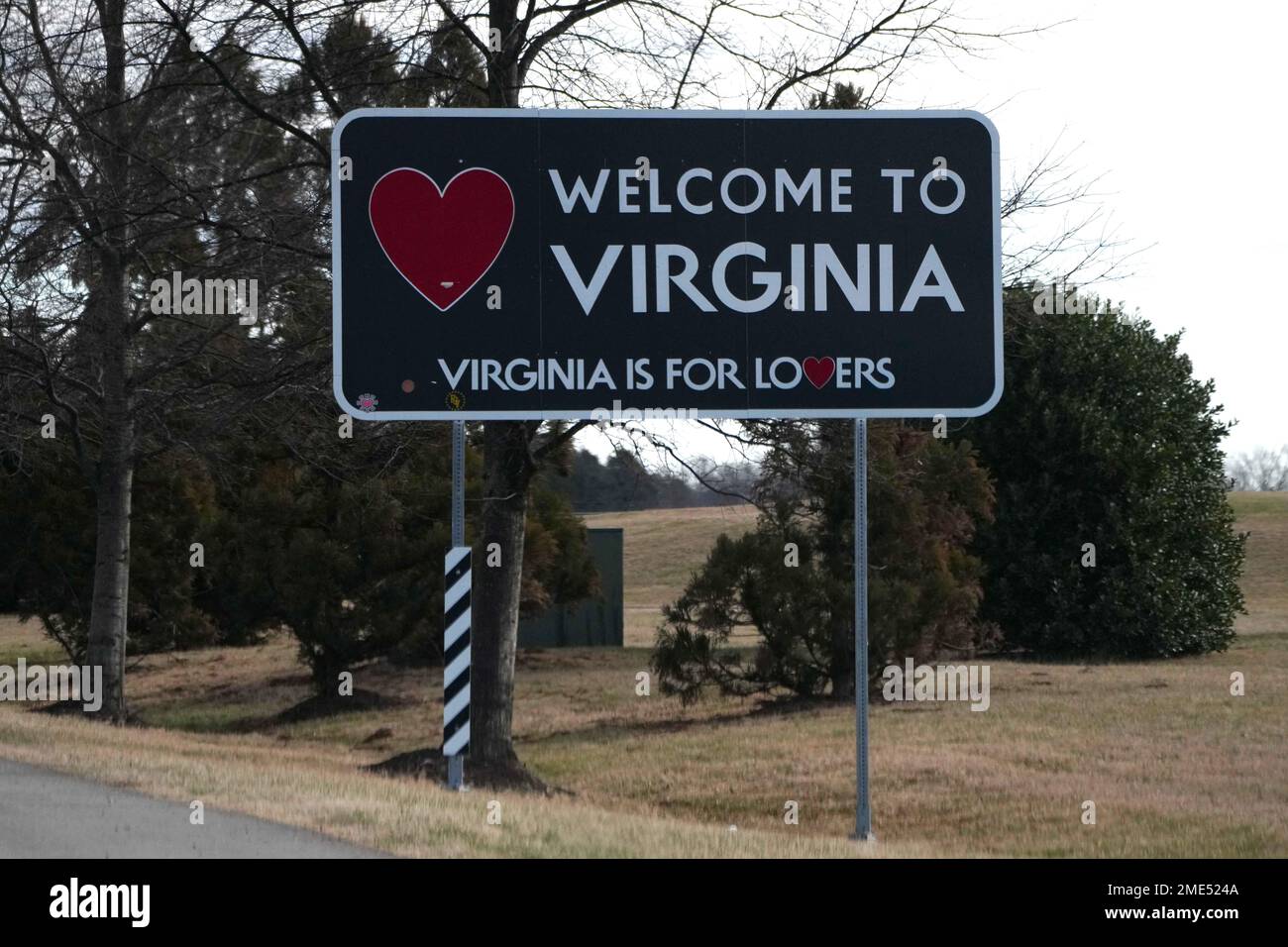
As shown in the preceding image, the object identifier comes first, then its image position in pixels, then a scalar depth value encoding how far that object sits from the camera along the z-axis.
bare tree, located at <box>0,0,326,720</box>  14.38
